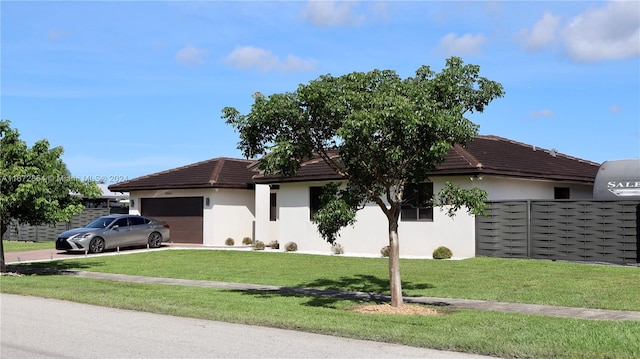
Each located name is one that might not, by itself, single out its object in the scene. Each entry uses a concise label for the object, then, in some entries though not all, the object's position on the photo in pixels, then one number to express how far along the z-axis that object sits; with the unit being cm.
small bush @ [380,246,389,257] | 2312
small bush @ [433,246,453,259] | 2177
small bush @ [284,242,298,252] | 2652
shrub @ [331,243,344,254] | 2496
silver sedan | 2670
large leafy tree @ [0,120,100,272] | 1839
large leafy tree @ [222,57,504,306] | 1145
